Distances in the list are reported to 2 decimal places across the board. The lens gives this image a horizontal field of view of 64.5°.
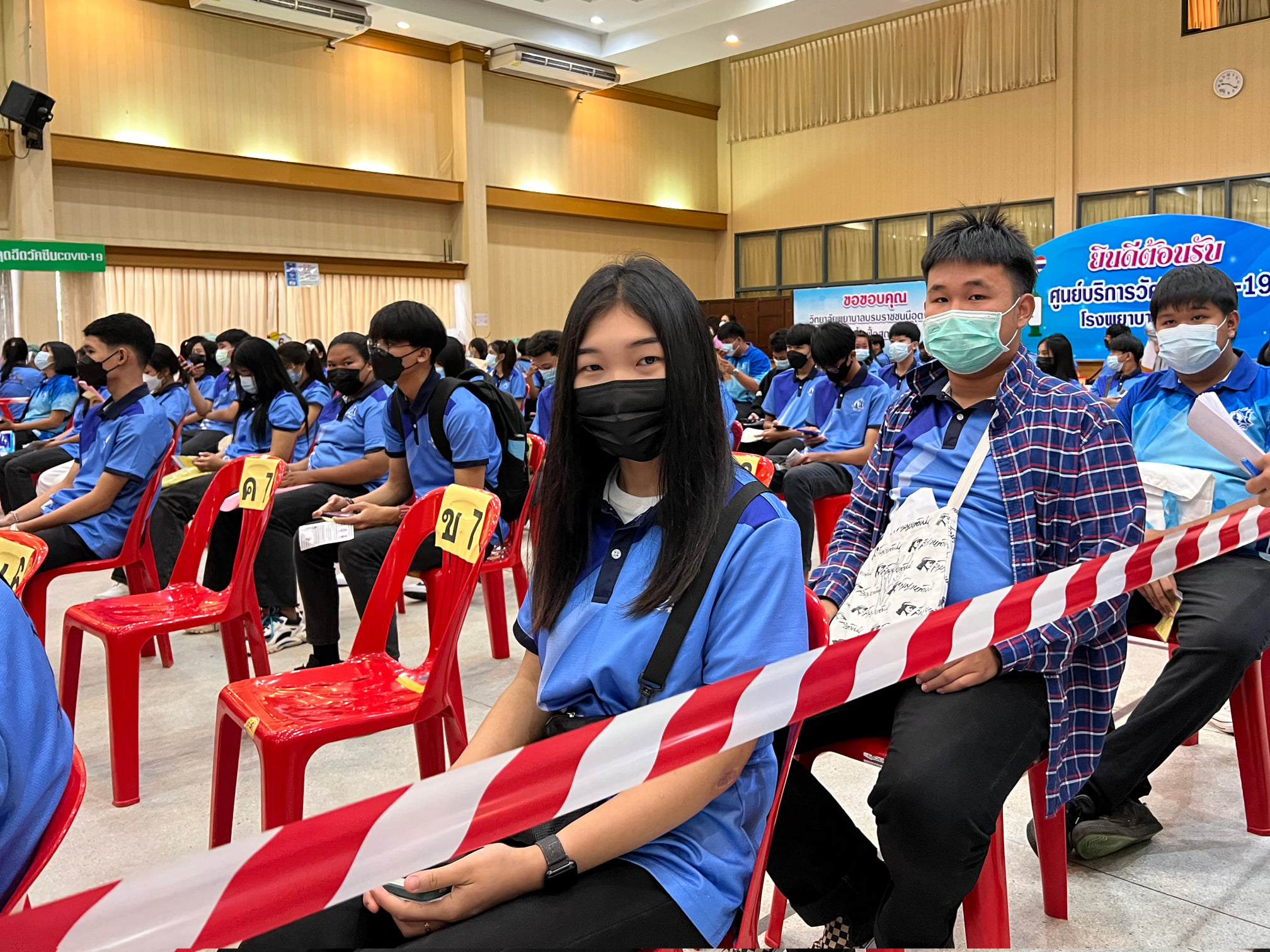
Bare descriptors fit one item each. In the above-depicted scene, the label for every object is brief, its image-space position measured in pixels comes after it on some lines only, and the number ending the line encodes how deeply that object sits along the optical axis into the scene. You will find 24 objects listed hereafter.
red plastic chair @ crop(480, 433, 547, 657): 3.85
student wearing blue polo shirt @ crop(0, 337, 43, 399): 9.28
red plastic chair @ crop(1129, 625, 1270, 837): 2.40
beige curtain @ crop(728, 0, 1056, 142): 14.87
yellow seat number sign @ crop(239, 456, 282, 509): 3.13
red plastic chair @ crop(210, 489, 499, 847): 2.10
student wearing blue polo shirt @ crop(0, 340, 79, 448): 8.18
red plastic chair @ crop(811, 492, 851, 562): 5.19
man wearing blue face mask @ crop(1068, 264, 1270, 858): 2.26
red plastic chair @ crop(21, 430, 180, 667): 3.57
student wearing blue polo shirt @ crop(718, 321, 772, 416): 9.36
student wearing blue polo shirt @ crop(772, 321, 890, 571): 5.06
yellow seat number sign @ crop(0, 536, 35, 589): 2.32
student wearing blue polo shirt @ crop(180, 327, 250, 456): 7.17
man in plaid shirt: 1.59
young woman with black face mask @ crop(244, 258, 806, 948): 1.17
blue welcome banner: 7.73
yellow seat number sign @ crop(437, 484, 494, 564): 2.40
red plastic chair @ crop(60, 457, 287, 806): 2.81
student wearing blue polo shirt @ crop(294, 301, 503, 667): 3.62
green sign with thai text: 10.97
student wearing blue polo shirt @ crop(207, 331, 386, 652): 4.34
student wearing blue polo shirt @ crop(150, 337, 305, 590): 4.82
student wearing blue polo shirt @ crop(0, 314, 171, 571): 3.68
